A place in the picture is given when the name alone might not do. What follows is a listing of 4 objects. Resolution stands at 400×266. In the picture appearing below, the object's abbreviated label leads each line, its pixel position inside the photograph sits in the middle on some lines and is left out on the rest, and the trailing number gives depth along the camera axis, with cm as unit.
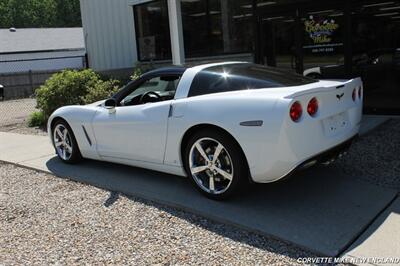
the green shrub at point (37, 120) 1167
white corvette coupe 423
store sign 942
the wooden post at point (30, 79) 2841
